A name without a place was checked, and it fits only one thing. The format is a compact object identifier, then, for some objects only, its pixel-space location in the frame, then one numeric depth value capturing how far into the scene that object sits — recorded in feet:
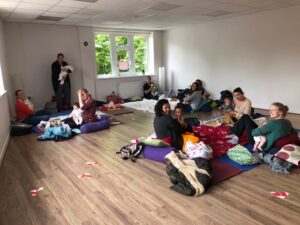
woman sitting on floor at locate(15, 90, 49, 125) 18.15
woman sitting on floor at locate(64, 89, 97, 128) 16.83
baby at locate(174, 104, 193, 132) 12.37
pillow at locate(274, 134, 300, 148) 10.18
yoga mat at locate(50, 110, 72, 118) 20.70
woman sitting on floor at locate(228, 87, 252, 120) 15.05
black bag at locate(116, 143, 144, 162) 11.82
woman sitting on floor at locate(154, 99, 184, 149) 11.59
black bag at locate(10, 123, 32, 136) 16.21
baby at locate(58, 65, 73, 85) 22.94
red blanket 12.01
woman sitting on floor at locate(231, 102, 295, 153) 10.07
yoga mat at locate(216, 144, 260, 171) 10.20
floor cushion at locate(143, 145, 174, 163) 11.12
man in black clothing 23.17
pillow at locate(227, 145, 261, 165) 10.37
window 27.99
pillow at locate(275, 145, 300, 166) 9.58
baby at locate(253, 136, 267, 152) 10.57
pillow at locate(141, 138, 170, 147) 11.59
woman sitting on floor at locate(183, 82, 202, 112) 21.15
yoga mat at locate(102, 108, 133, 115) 21.86
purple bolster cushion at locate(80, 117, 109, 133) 16.16
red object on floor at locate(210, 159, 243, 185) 9.32
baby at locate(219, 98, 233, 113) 17.34
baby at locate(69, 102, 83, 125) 16.93
